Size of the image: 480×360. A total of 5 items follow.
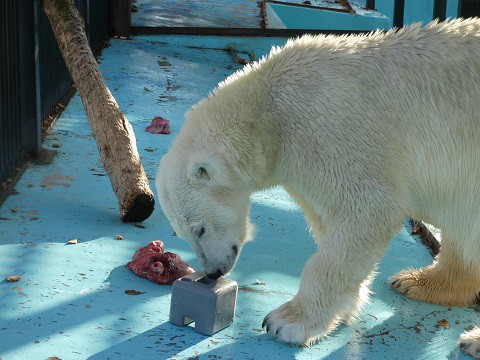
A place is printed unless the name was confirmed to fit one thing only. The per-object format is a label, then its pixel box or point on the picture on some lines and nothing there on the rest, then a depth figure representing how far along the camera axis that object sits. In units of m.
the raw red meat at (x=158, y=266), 3.91
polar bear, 3.37
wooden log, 4.46
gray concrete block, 3.42
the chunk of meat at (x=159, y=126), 6.40
